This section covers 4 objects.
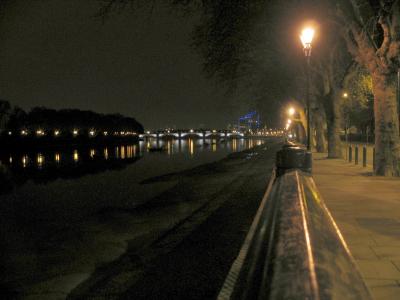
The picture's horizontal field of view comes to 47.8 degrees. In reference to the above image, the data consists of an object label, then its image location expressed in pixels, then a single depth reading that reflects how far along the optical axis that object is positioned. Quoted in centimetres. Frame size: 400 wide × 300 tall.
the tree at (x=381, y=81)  1582
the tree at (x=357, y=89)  2755
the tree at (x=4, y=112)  12100
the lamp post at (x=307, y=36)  1842
